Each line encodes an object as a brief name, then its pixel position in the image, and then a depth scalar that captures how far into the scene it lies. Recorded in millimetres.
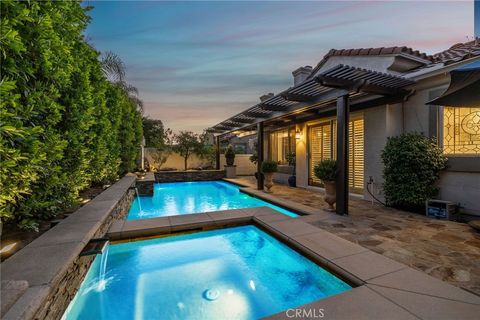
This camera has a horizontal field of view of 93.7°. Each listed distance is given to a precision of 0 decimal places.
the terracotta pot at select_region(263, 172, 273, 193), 10172
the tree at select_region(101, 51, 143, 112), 10883
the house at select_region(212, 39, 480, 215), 5512
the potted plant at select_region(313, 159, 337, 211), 6297
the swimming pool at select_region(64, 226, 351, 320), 2994
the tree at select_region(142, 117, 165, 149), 22141
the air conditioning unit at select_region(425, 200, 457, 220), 5590
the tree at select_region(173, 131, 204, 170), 18516
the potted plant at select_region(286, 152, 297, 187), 11766
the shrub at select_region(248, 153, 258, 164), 15880
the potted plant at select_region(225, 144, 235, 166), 16500
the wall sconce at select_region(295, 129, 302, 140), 11220
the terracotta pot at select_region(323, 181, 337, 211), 6348
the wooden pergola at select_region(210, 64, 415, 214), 5445
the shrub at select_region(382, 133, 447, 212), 5883
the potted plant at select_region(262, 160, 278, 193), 10141
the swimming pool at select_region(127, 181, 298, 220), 7993
